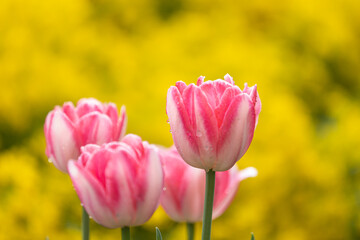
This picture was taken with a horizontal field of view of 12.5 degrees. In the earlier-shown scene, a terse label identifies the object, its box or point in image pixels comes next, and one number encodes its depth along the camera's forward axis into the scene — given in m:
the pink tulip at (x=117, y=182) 1.03
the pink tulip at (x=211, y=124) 1.02
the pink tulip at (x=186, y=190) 1.14
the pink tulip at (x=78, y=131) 1.09
